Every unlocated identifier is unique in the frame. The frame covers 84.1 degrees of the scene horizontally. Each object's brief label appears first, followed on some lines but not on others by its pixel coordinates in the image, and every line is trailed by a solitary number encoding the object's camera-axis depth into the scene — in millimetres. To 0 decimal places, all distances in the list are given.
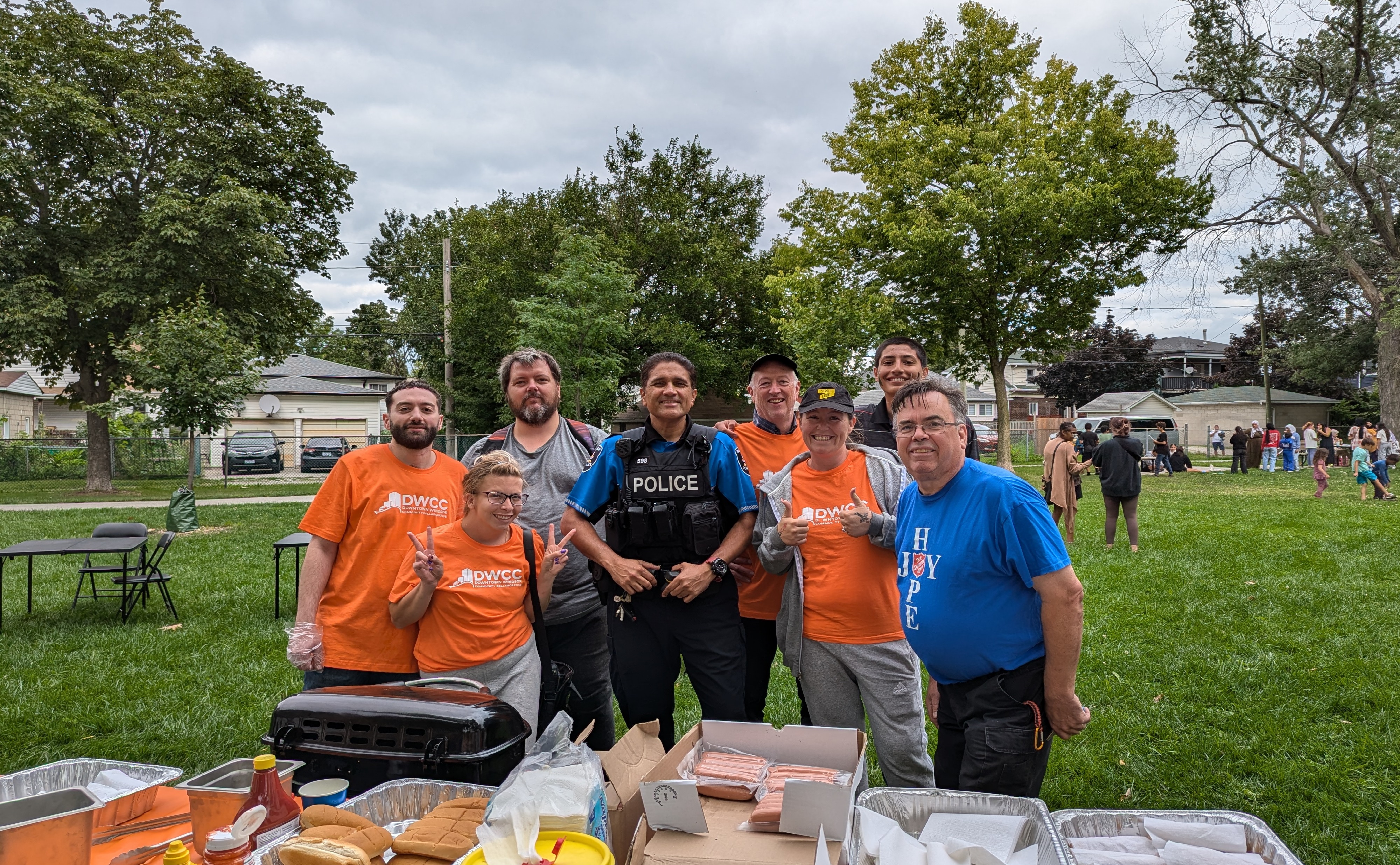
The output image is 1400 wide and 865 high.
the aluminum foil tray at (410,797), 2004
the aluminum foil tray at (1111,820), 1871
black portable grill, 2256
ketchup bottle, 1772
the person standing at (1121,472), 11125
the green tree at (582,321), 26531
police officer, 3330
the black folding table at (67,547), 7508
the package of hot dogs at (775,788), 1814
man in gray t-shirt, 3684
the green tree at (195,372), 15969
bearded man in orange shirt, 3146
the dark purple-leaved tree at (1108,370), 65500
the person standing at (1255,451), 32000
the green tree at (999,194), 21219
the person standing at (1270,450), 30172
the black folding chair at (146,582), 8336
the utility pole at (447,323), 30969
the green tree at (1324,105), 18734
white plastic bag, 1693
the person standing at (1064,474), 11852
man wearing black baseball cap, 3746
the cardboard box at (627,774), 1998
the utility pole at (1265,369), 37625
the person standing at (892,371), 4383
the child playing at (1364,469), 17719
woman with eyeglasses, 2934
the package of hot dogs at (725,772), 2016
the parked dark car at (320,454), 32000
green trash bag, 10844
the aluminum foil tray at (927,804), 1919
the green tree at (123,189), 21453
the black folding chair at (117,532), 8477
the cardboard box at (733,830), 1695
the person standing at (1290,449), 30344
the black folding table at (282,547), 7723
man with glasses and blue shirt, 2352
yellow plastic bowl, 1626
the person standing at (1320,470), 18953
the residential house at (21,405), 42188
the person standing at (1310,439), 31016
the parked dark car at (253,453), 30453
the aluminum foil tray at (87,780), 1979
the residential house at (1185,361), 79375
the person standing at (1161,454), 29828
